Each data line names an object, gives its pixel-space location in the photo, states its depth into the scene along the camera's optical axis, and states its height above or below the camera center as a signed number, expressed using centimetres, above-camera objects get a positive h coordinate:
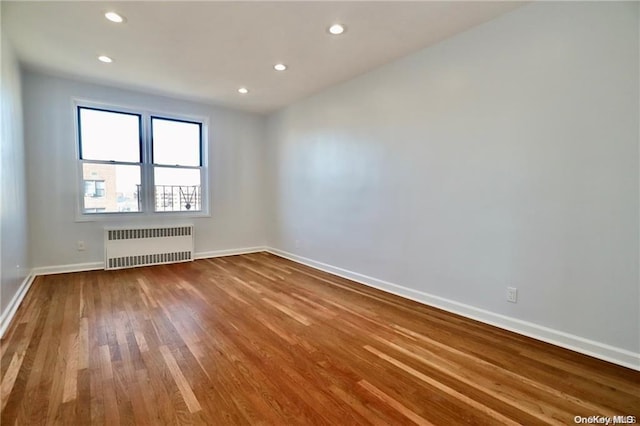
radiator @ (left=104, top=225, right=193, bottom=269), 448 -58
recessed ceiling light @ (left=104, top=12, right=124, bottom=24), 254 +168
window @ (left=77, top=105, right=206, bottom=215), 442 +77
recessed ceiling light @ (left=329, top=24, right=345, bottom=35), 270 +164
